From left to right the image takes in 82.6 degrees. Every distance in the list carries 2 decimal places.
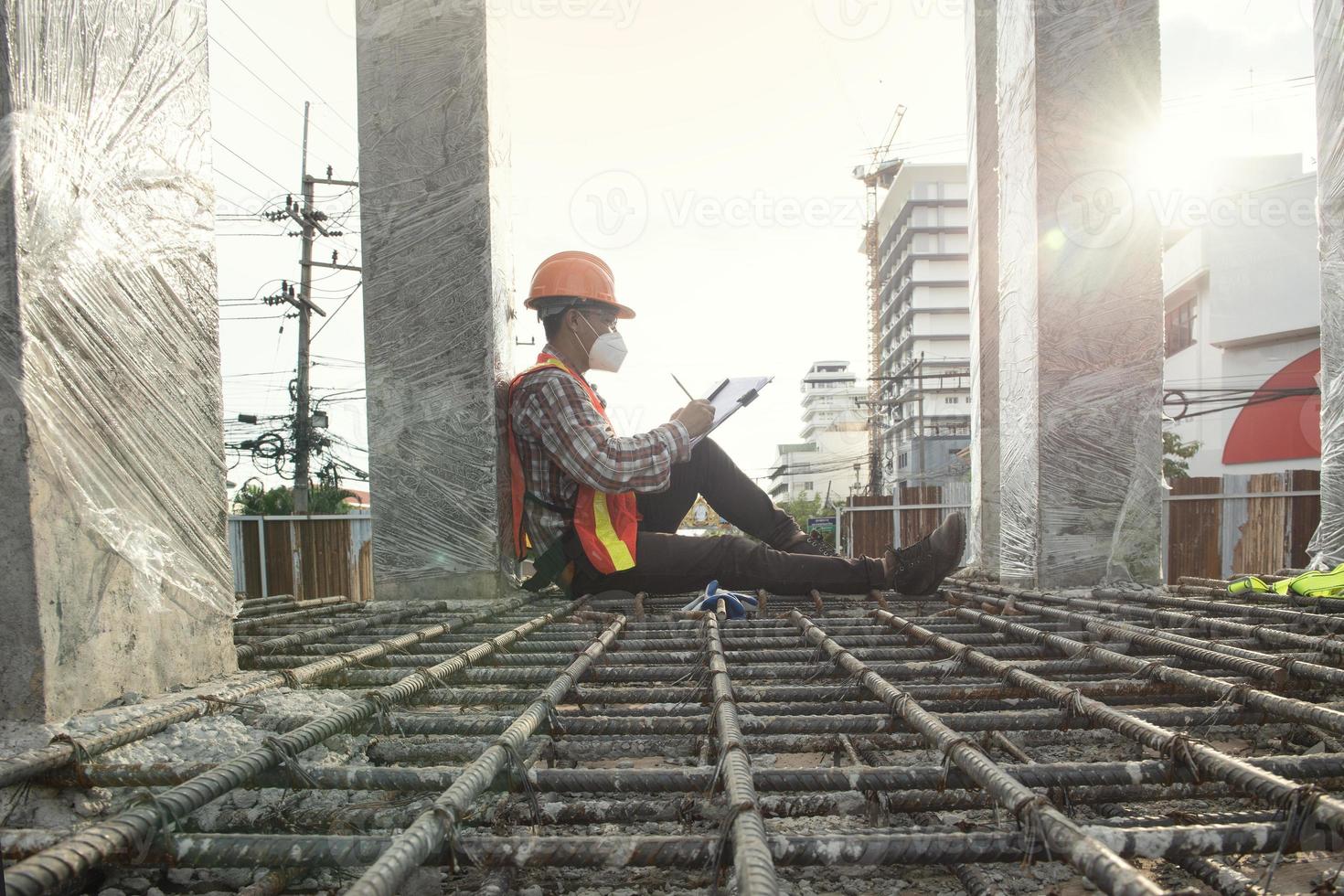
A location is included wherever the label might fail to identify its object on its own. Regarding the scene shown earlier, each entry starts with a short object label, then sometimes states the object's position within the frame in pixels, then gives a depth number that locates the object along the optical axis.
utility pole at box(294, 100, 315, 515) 16.59
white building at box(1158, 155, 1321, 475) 23.84
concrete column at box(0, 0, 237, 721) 1.49
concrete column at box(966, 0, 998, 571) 5.75
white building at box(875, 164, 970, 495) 70.00
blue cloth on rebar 3.07
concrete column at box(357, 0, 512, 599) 3.80
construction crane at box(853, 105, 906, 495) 81.31
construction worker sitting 3.12
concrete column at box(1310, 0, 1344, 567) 3.96
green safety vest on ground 3.17
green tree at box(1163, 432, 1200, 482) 26.94
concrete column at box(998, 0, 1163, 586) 4.06
